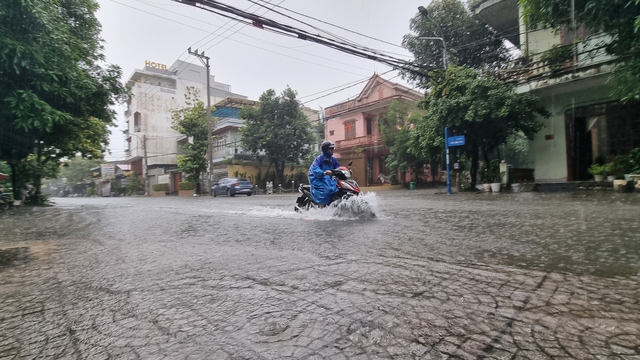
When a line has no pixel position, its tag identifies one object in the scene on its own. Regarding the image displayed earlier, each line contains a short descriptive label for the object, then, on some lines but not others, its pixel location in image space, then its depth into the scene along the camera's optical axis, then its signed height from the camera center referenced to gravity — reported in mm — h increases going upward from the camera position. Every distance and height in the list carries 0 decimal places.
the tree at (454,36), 20672 +8927
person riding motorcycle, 6402 +55
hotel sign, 41606 +15589
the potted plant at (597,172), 11062 -70
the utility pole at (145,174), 36125 +1460
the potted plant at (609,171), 10739 -48
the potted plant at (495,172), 13516 +60
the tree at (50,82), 9086 +3562
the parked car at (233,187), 22641 -250
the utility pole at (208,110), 23959 +5467
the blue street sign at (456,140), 12828 +1367
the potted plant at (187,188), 29812 -294
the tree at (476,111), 11914 +2378
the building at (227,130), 31406 +5325
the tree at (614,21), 6496 +3084
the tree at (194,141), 27875 +3734
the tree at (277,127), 26547 +4457
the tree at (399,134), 21453 +2877
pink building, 27109 +4691
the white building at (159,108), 39719 +9702
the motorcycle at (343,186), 6223 -138
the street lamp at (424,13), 15091 +7516
